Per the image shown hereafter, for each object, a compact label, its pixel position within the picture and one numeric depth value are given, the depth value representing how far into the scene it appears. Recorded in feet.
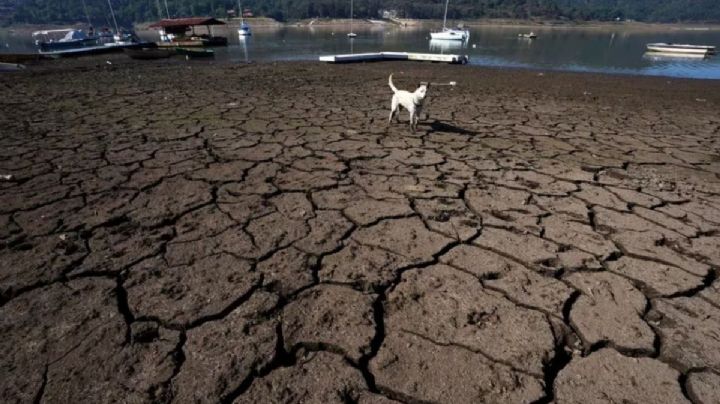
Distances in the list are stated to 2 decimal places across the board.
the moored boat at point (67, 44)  68.01
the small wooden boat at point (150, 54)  50.57
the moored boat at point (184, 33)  64.44
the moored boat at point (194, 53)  55.51
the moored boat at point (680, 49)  90.89
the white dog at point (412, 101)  14.42
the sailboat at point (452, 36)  142.41
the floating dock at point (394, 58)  47.57
